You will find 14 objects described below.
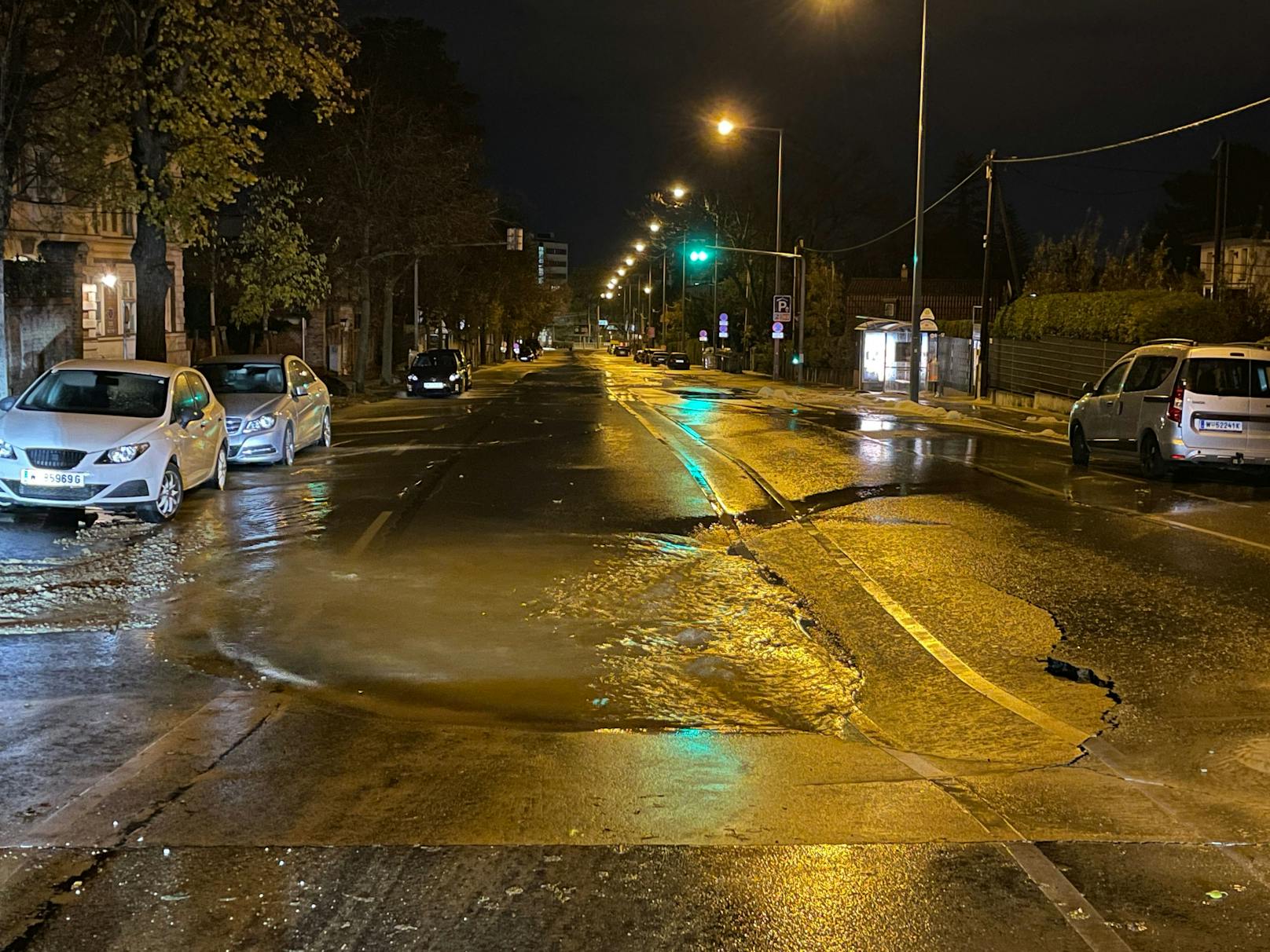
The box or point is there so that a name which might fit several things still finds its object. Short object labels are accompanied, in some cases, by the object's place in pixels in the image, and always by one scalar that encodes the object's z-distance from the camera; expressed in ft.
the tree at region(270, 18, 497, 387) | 150.10
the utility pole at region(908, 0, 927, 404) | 116.47
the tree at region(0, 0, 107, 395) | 54.95
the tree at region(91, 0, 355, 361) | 63.67
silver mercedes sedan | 59.98
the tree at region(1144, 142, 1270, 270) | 262.47
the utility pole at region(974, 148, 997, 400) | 127.24
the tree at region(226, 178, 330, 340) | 80.23
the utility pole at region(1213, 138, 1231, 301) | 111.34
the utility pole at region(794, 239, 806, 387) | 181.98
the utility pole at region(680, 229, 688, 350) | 318.86
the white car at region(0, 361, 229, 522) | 41.39
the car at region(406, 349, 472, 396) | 143.02
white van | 55.47
